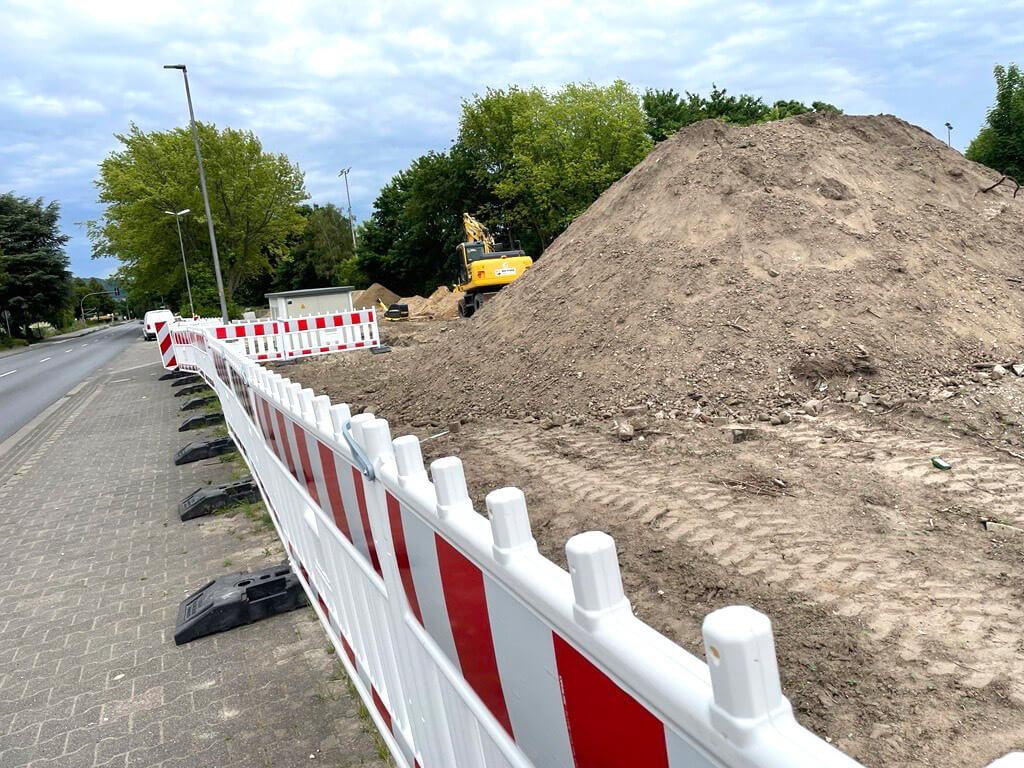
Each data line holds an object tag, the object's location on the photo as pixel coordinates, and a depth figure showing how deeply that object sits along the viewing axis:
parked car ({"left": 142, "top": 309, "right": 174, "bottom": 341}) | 25.90
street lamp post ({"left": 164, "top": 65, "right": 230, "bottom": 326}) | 24.80
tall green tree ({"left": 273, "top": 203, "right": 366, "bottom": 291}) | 78.19
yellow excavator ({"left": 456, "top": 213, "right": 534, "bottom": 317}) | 25.66
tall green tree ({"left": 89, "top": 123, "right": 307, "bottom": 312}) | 45.69
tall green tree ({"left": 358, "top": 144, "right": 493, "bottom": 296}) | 54.28
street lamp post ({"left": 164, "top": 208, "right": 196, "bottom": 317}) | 40.88
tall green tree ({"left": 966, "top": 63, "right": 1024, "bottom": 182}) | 36.88
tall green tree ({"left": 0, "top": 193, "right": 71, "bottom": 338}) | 58.81
